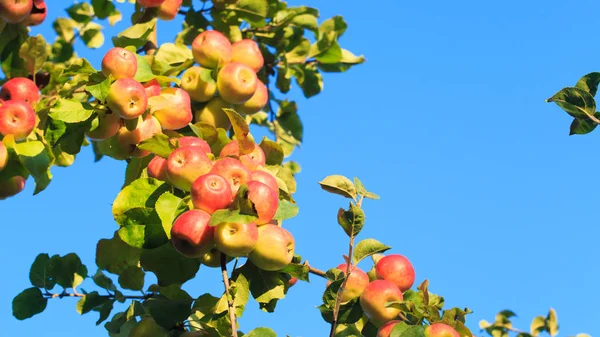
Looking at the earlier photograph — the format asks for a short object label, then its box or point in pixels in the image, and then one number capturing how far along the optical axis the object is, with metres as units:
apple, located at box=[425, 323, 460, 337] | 3.88
